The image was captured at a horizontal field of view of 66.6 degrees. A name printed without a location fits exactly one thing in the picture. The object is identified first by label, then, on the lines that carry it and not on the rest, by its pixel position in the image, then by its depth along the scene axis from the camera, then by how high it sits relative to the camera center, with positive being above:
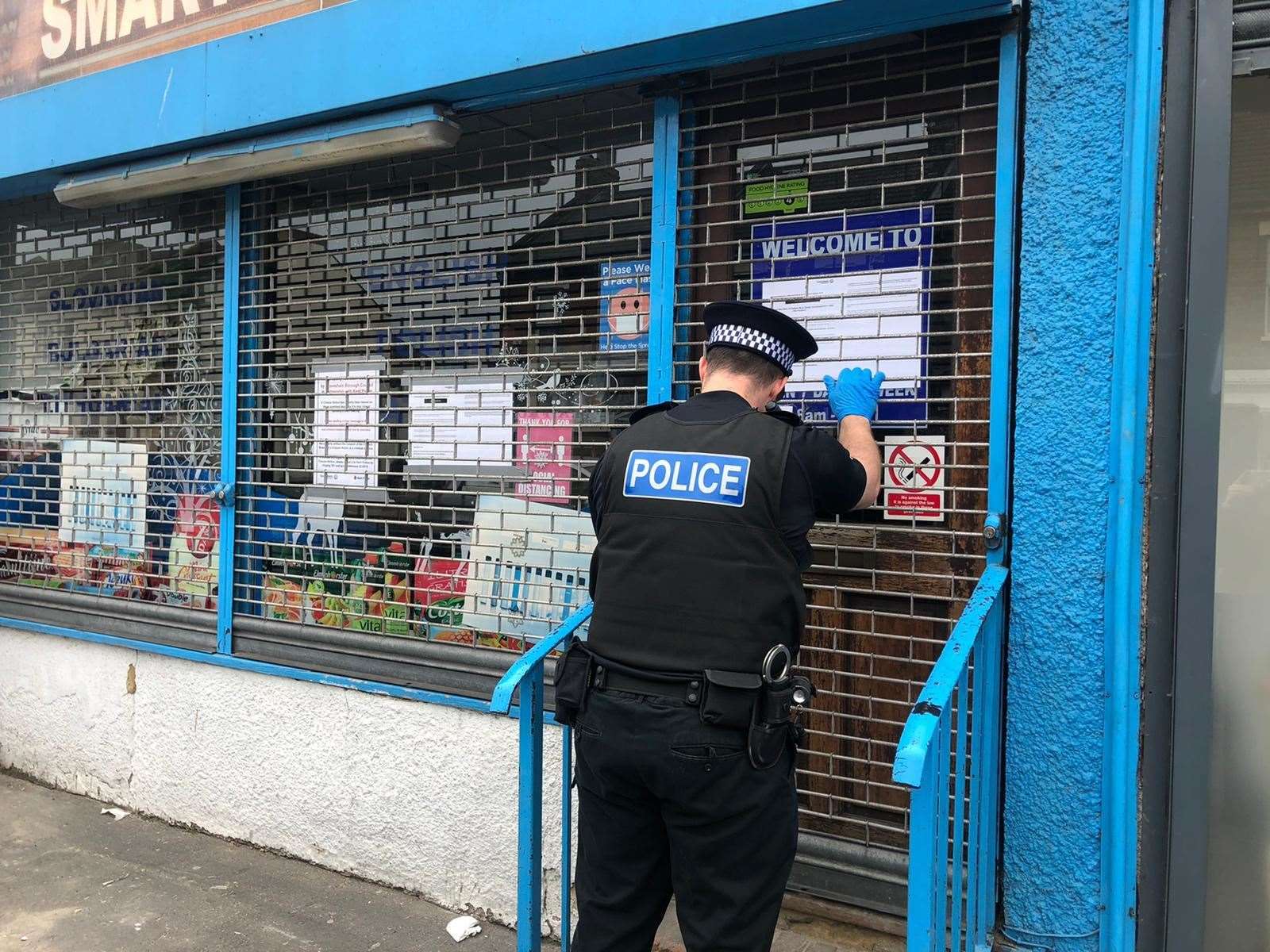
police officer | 2.19 -0.48
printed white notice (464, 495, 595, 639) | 3.59 -0.42
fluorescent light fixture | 3.63 +1.20
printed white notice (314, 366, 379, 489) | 4.09 +0.11
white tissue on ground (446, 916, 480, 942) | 3.52 -1.75
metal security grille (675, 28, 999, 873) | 2.92 +0.51
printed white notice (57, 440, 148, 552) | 4.84 -0.25
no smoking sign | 2.96 -0.04
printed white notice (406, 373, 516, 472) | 3.77 +0.12
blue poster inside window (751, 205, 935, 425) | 2.99 +0.54
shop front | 2.99 +0.41
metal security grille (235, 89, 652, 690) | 3.59 +0.30
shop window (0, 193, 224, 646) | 4.63 +0.19
